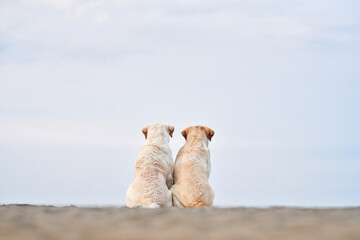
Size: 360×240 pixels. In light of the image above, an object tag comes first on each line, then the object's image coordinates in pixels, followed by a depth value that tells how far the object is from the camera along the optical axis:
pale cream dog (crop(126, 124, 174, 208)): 10.67
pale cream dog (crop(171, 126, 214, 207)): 11.09
